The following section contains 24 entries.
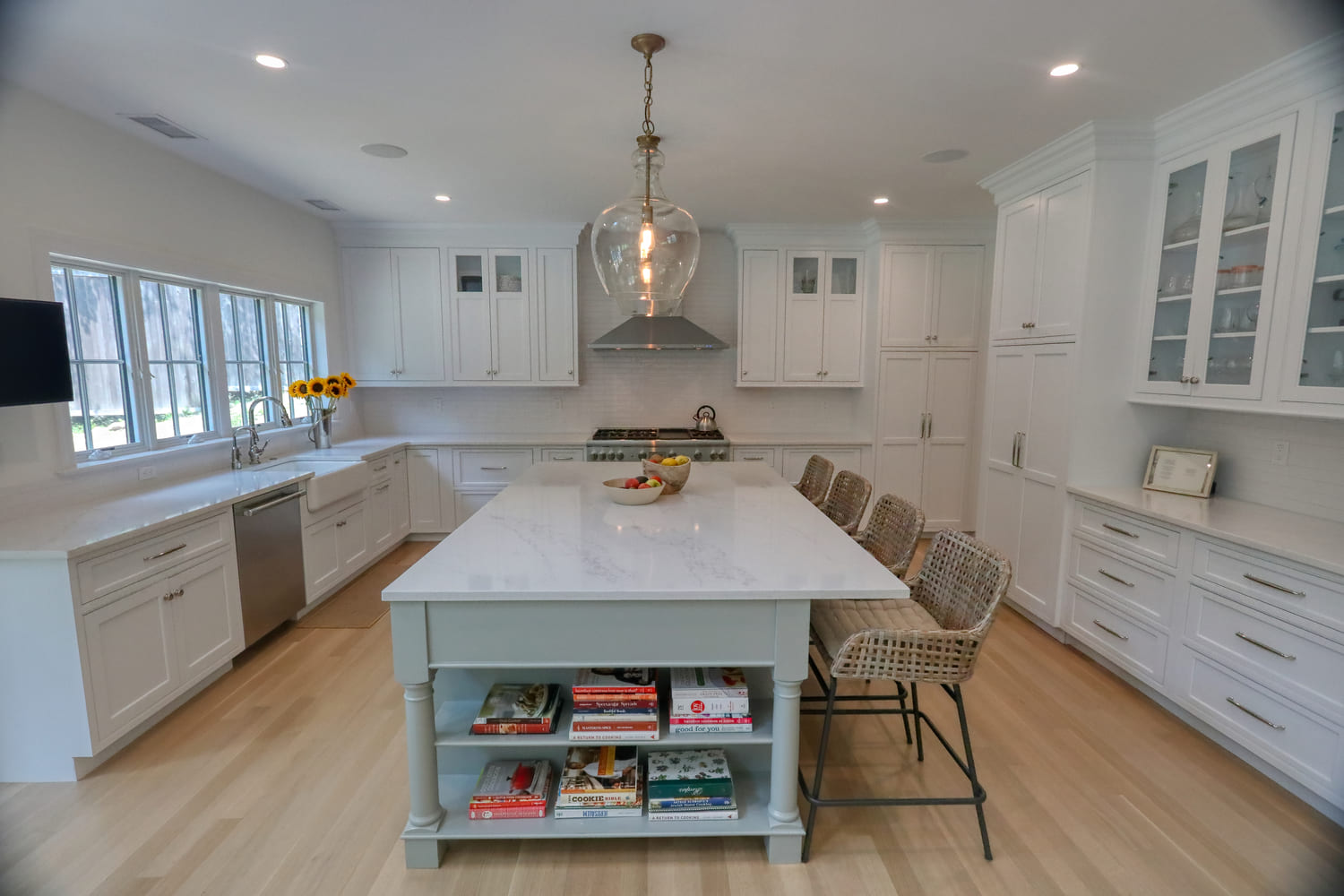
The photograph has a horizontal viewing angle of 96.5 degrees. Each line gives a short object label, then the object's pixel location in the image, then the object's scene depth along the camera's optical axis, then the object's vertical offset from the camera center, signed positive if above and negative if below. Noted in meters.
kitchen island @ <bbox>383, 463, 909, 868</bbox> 1.65 -0.71
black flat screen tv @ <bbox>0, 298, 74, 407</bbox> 2.09 +0.06
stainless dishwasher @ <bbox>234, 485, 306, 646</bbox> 2.93 -0.97
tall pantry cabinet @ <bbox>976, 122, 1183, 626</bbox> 2.91 +0.23
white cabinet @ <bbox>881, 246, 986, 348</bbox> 4.75 +0.64
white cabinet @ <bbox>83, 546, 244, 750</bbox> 2.17 -1.08
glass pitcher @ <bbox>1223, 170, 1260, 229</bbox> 2.46 +0.73
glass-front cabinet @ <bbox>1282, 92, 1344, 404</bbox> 2.15 +0.36
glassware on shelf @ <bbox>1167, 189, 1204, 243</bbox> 2.70 +0.68
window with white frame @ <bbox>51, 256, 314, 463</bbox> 2.76 +0.08
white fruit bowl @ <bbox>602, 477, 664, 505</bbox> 2.53 -0.51
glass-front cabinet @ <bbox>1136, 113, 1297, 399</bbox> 2.39 +0.49
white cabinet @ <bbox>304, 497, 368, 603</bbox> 3.51 -1.10
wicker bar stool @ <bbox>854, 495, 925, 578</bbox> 2.31 -0.64
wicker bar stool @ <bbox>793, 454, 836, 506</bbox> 3.43 -0.61
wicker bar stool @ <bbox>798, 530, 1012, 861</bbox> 1.72 -0.80
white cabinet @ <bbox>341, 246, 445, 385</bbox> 4.86 +0.47
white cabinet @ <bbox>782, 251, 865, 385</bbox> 4.98 +0.48
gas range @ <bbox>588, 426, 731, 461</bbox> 4.73 -0.57
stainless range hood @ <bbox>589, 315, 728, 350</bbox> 4.65 +0.29
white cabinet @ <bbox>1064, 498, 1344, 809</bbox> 1.97 -0.98
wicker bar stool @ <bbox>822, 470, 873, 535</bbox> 2.93 -0.63
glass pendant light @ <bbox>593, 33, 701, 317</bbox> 2.02 +0.45
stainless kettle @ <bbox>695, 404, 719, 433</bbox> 5.30 -0.39
